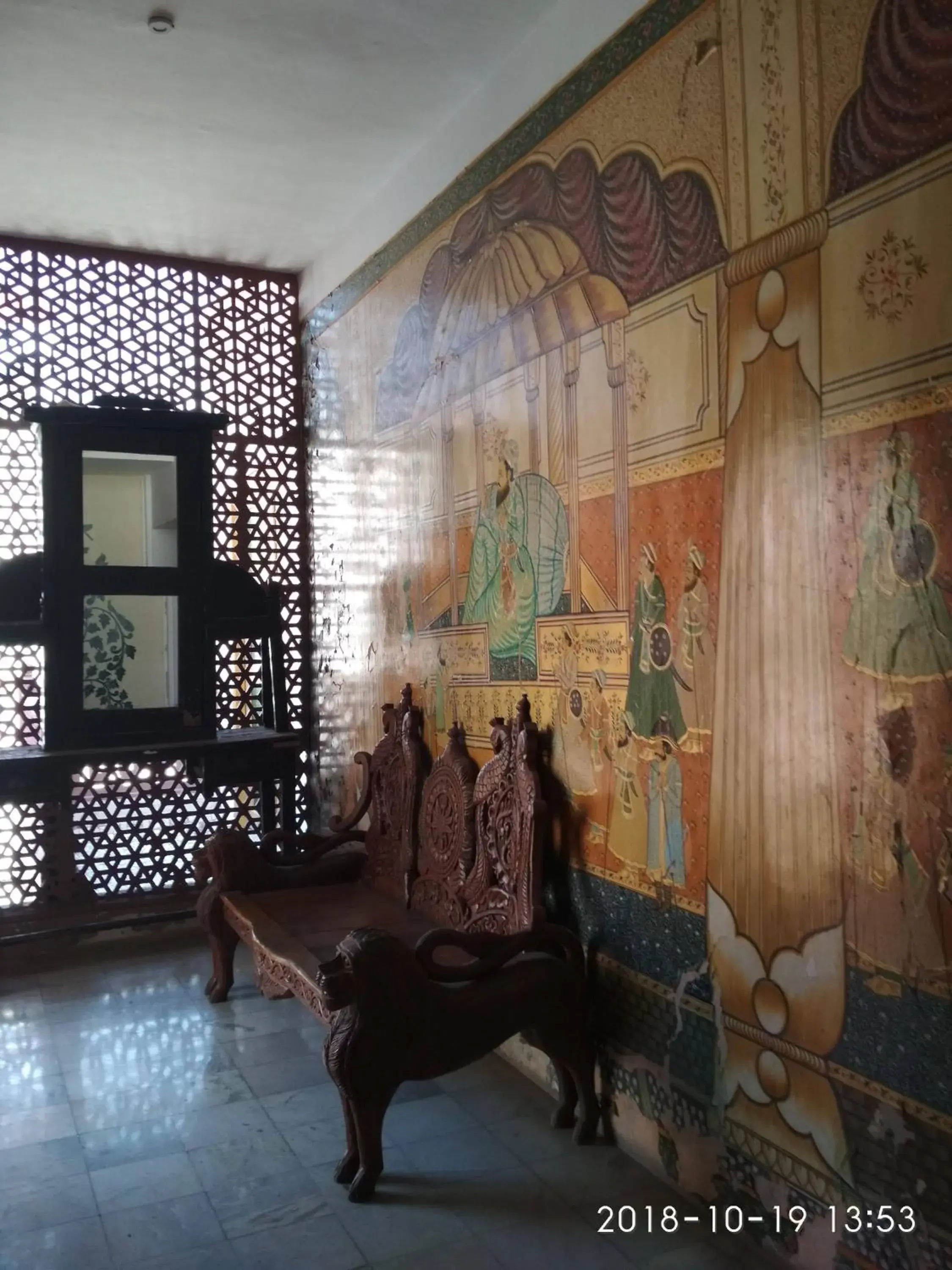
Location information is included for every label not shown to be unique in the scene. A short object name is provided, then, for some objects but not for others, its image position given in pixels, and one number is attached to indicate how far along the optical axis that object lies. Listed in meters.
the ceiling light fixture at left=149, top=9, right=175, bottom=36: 3.21
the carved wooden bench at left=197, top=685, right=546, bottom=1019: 3.13
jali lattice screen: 4.84
